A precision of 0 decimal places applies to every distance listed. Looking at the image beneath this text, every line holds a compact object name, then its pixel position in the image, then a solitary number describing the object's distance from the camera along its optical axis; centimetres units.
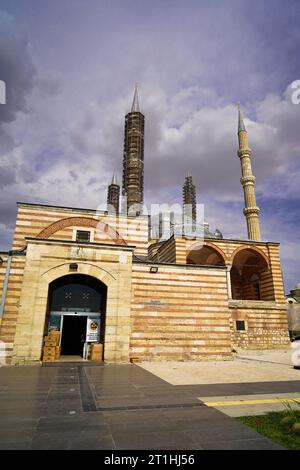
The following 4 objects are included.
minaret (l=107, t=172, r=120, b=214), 5712
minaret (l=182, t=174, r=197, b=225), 6031
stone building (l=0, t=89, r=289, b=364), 1294
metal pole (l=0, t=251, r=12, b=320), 1261
